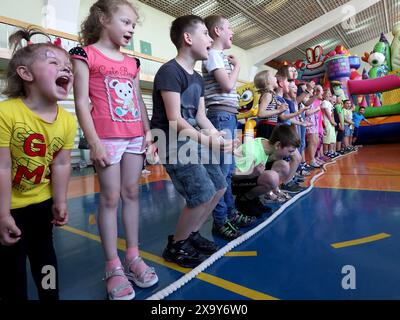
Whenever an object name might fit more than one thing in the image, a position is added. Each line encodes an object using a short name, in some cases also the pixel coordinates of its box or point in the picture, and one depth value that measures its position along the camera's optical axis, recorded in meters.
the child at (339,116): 4.67
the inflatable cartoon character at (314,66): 6.64
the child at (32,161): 0.69
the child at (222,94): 1.40
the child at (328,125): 3.96
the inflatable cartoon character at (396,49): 6.40
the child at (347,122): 5.18
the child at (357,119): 5.95
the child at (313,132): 3.33
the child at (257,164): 1.66
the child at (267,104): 2.12
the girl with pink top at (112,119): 0.91
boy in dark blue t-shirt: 1.05
